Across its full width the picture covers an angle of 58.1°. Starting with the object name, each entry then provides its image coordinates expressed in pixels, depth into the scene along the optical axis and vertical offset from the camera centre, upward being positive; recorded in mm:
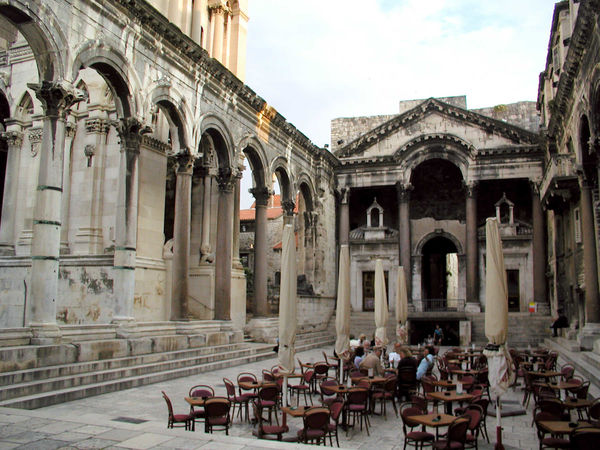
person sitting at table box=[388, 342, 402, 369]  13255 -1564
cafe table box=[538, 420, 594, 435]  6785 -1664
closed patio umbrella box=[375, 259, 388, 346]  15807 -494
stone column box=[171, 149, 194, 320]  16391 +1743
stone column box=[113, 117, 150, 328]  13781 +1920
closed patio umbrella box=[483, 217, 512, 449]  8078 -298
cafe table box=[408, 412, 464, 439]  7023 -1641
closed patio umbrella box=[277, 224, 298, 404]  9328 -189
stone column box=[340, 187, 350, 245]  30375 +4435
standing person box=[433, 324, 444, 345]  25083 -1866
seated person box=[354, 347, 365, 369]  12508 -1383
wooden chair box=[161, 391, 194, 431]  7598 -1760
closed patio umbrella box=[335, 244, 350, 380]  12750 -503
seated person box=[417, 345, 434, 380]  11356 -1463
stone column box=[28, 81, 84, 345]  11047 +1584
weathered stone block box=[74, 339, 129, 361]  11531 -1255
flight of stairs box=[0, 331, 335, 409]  9312 -1735
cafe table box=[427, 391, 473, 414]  8586 -1618
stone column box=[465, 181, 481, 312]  26844 +2266
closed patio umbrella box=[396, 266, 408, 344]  17875 -250
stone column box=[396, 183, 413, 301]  28797 +3468
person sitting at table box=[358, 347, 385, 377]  11078 -1415
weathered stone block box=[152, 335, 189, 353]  13977 -1327
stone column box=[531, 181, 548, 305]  26438 +2097
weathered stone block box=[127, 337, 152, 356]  13133 -1293
